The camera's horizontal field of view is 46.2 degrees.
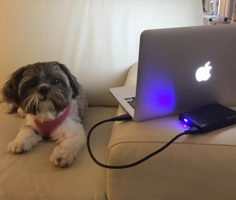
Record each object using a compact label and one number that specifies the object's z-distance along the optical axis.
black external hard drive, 0.83
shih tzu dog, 1.16
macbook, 0.75
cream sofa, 0.80
